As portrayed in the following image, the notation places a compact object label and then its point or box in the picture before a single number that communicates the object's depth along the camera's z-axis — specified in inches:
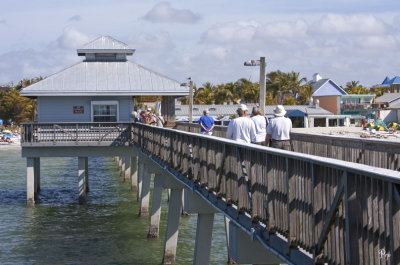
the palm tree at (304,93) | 4224.9
